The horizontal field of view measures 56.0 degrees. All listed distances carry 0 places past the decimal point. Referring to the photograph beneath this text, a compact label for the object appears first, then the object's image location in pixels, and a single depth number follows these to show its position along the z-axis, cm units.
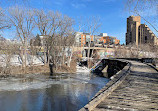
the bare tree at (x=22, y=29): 2845
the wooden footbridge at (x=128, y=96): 443
